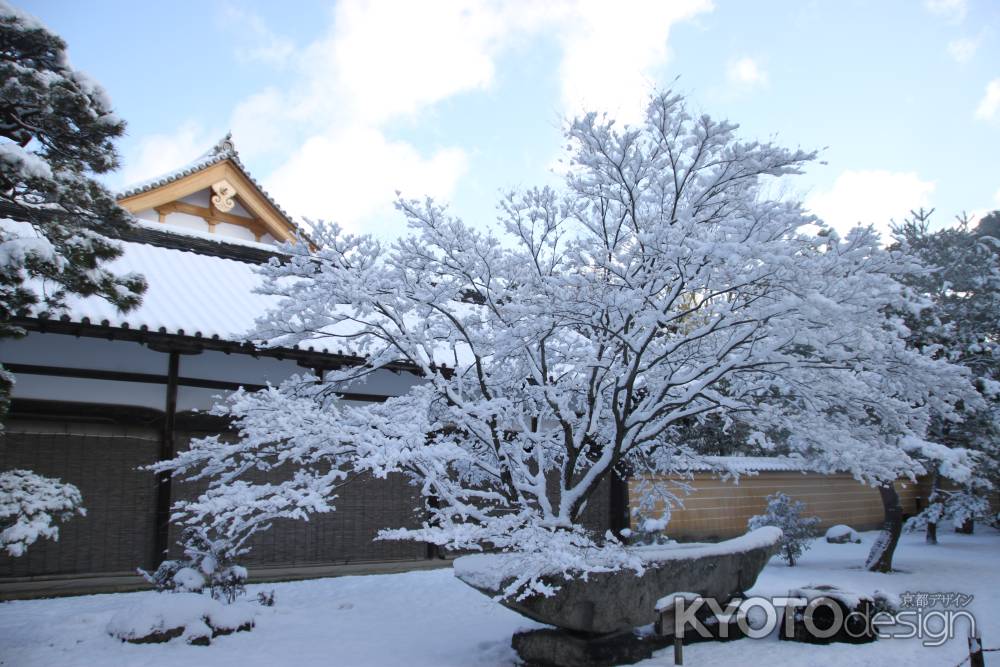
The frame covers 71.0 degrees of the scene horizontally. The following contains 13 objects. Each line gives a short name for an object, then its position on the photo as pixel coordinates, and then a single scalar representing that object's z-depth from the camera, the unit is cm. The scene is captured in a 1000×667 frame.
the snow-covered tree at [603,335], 570
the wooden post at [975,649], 438
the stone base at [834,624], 733
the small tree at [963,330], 1266
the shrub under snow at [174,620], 627
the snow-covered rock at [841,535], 1652
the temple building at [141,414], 847
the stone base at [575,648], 631
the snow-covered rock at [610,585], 604
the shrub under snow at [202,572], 736
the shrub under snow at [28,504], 503
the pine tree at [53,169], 538
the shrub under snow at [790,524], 1259
